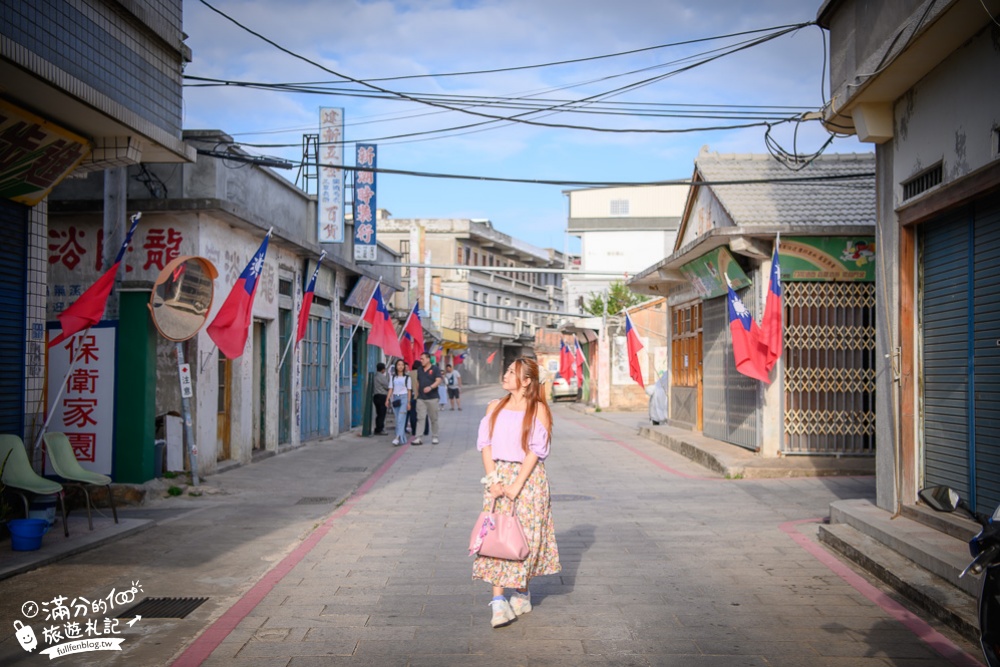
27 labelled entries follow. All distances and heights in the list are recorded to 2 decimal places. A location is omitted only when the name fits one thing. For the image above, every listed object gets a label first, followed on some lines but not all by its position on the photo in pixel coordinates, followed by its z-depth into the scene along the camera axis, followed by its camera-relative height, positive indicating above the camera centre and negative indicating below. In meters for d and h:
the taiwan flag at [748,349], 13.97 +0.29
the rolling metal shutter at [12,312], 9.05 +0.53
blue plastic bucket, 7.92 -1.43
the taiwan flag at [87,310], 10.40 +0.63
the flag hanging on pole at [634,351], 22.39 +0.40
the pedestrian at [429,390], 20.17 -0.51
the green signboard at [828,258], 14.34 +1.71
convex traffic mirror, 10.91 +0.84
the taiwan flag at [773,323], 13.59 +0.66
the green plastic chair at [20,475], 8.26 -1.00
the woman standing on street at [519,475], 5.95 -0.71
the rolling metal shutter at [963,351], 7.51 +0.15
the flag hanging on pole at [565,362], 46.66 +0.27
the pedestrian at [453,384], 37.97 -0.70
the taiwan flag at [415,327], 26.39 +1.13
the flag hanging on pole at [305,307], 17.48 +1.12
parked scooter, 4.10 -0.88
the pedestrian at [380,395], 22.81 -0.71
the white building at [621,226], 56.69 +8.69
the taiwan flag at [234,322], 12.41 +0.60
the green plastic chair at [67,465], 8.85 -0.97
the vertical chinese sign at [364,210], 23.70 +4.02
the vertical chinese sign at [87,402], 12.05 -0.47
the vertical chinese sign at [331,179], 20.34 +4.16
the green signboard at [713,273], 15.37 +1.70
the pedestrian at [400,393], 20.00 -0.57
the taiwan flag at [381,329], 21.59 +0.89
